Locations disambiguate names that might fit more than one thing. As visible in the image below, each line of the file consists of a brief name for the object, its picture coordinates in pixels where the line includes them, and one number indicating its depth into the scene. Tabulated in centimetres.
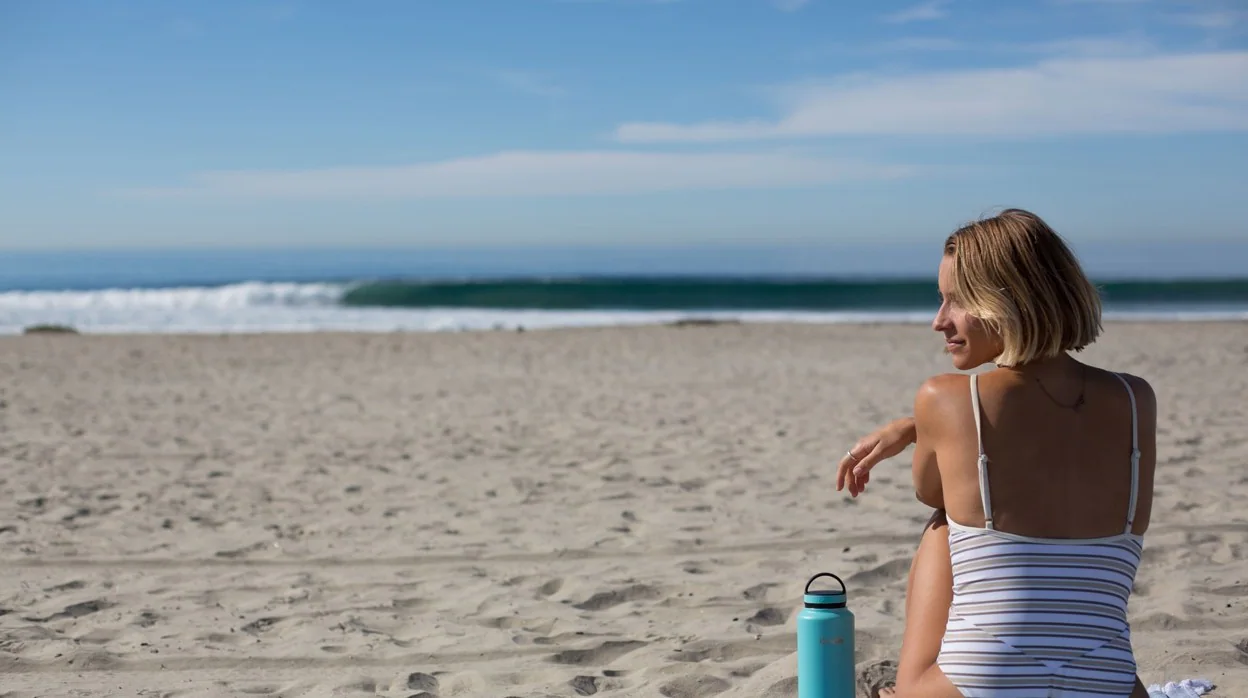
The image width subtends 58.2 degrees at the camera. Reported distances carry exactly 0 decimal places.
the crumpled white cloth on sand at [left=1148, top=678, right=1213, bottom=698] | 300
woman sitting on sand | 214
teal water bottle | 267
